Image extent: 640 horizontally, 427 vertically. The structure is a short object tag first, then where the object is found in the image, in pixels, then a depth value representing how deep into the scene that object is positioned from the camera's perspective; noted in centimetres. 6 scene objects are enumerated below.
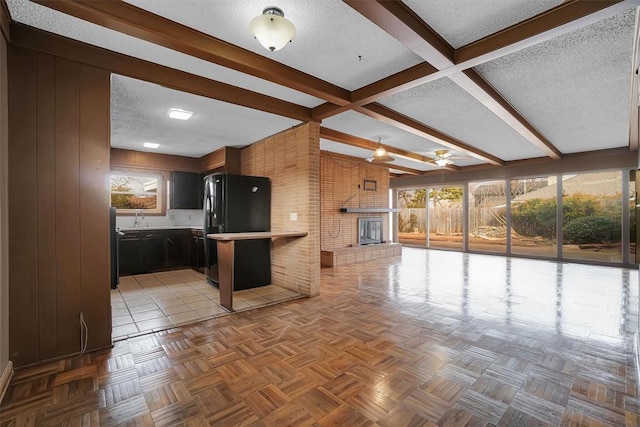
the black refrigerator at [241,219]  439
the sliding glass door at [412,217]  1009
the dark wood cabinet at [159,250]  538
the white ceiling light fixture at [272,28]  187
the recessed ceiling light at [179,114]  381
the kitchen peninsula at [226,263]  340
